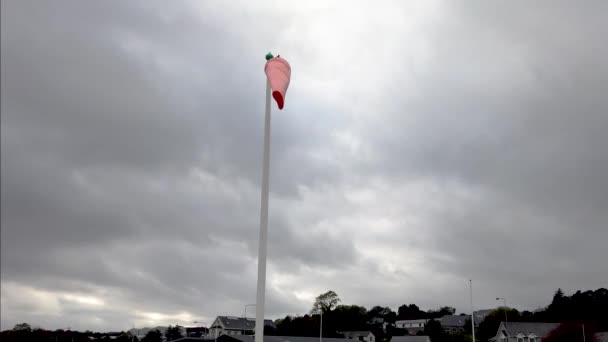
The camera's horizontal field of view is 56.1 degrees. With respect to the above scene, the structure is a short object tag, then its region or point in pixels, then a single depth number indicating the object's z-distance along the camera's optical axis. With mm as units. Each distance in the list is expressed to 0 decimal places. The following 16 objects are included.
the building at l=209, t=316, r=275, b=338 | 154500
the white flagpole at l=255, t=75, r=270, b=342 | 15322
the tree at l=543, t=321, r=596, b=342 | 94094
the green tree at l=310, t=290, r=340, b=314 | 156250
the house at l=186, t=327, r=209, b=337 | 162438
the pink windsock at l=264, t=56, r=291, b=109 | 16219
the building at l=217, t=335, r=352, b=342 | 99419
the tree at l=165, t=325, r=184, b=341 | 159375
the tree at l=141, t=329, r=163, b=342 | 162475
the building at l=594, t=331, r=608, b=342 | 97931
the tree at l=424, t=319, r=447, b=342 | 126438
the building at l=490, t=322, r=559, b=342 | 111438
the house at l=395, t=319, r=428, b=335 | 191962
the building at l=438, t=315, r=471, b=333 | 176625
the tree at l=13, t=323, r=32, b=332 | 133750
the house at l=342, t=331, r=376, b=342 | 158250
